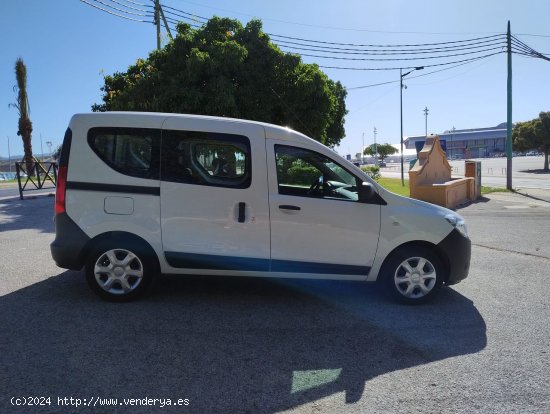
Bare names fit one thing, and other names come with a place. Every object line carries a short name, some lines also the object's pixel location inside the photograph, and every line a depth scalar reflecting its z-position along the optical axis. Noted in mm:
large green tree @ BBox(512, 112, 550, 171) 46281
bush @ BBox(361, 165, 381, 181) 33631
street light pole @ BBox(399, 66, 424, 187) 33281
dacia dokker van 4543
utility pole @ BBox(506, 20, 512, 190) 22734
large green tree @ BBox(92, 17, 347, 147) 13602
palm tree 28547
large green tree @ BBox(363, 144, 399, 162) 111312
